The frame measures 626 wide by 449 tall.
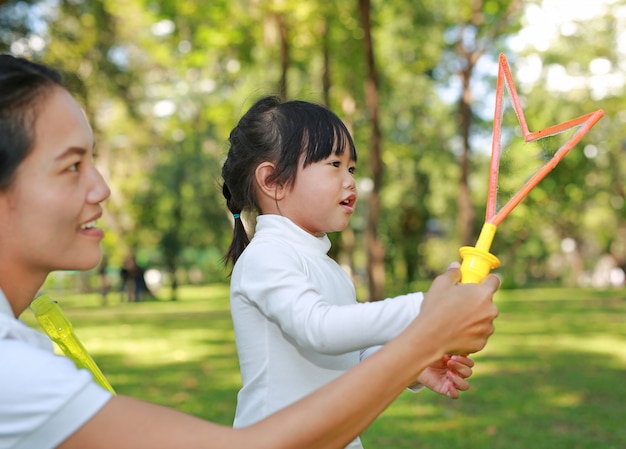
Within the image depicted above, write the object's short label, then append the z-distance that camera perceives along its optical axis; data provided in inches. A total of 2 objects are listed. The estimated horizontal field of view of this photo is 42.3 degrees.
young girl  59.3
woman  40.8
